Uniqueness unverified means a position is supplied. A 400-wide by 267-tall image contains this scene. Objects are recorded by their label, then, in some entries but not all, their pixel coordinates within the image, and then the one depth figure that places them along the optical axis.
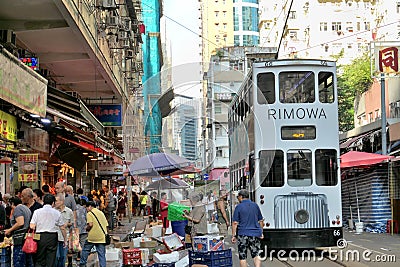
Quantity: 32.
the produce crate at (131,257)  13.51
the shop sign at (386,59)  25.20
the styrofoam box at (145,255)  13.98
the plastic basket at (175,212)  18.06
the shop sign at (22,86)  11.30
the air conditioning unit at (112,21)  24.62
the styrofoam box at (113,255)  14.35
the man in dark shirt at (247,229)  12.04
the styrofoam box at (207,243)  11.91
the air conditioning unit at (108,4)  22.38
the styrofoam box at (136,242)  16.23
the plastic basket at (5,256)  11.54
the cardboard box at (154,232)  18.30
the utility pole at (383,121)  24.86
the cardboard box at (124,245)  16.14
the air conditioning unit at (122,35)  28.67
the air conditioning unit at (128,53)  32.49
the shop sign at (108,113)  27.42
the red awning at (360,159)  23.09
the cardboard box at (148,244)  16.11
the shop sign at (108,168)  33.69
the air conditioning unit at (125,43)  29.41
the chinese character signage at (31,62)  16.21
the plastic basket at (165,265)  9.47
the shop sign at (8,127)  14.90
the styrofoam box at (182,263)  11.95
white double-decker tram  16.30
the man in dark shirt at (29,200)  12.31
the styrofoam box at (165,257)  12.46
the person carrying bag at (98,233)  13.25
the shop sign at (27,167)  17.23
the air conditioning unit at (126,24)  28.48
